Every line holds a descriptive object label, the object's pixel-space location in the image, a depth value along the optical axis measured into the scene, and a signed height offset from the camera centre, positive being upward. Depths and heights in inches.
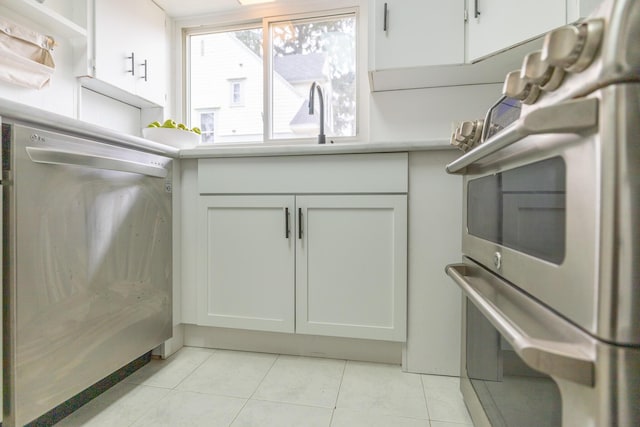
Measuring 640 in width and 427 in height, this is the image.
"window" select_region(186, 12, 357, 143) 75.0 +33.6
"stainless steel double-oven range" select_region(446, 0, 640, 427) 14.6 -1.0
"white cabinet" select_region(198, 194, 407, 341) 52.4 -9.8
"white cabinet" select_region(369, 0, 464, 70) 53.4 +30.7
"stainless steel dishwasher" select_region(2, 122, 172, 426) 32.2 -7.0
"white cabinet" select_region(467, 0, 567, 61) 44.3 +28.4
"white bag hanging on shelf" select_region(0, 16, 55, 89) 47.5 +24.7
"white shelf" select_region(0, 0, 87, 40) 49.1 +32.0
